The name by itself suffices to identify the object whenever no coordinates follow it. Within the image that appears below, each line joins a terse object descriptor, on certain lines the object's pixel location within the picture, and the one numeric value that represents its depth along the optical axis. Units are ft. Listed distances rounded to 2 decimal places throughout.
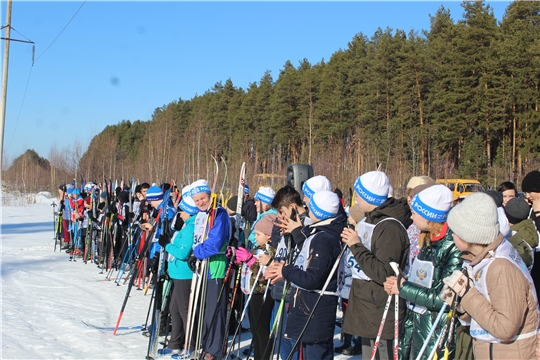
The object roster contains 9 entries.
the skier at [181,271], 19.63
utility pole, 53.62
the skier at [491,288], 9.05
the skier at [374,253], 12.49
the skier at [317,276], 13.75
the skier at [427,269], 11.37
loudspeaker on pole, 27.61
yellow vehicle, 84.68
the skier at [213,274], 18.45
